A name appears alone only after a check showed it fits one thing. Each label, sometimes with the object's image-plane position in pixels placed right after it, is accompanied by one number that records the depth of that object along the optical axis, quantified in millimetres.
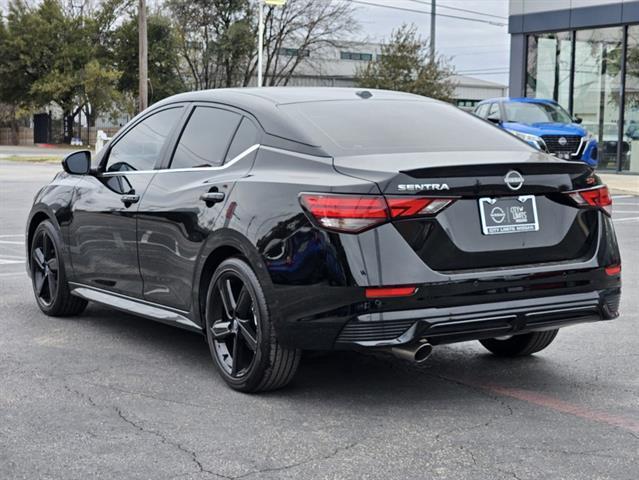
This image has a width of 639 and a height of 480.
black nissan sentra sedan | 4668
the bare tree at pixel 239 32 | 60375
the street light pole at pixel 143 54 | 34406
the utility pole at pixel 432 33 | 44562
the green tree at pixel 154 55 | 61312
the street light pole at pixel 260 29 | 27816
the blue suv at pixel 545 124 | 22031
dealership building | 28625
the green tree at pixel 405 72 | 42062
